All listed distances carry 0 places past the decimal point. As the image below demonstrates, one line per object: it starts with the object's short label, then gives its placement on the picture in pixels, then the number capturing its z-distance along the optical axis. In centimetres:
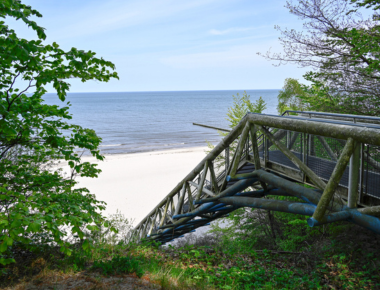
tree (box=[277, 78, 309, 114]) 4628
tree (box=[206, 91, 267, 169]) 2230
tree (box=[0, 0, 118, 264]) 360
